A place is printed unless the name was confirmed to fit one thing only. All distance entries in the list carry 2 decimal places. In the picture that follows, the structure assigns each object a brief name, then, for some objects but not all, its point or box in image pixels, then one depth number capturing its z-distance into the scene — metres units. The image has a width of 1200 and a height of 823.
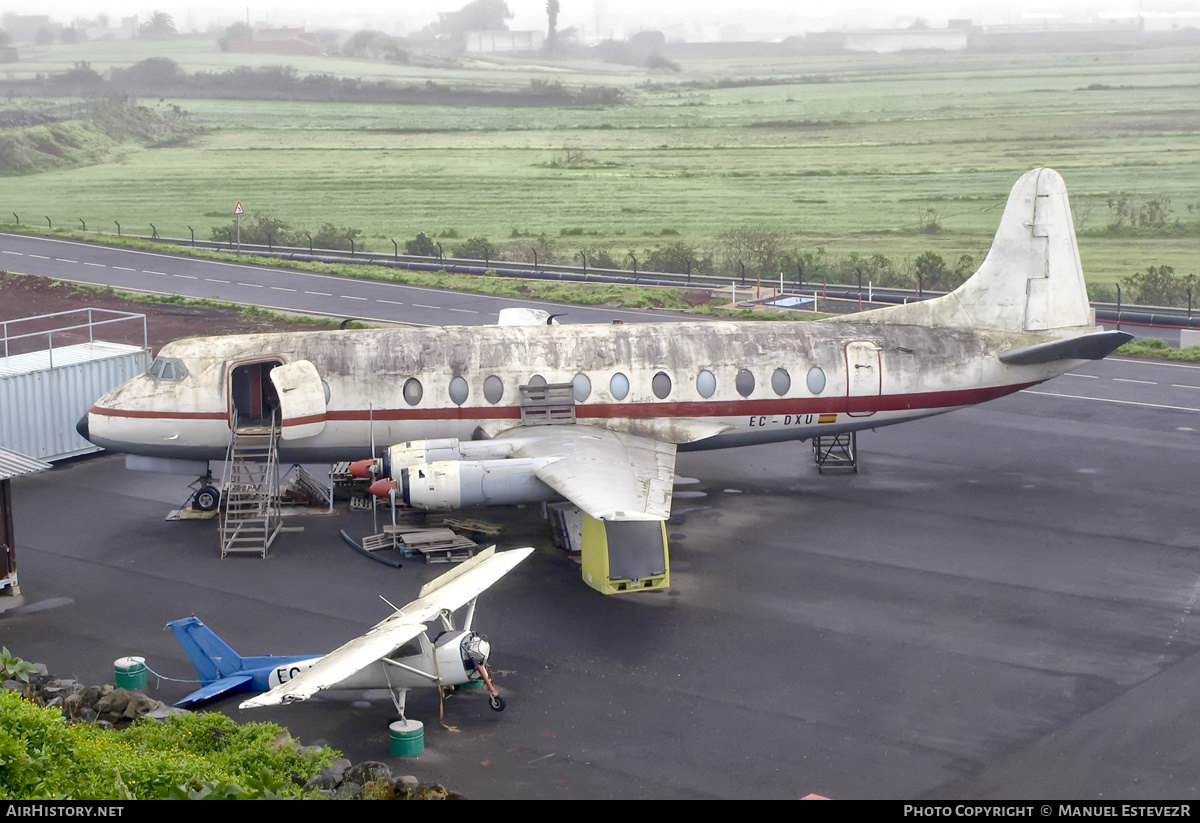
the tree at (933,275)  66.19
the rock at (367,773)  17.97
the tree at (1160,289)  60.81
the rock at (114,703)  20.25
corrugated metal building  35.34
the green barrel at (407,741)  19.88
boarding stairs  30.52
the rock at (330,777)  17.69
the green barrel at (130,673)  22.17
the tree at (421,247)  75.64
